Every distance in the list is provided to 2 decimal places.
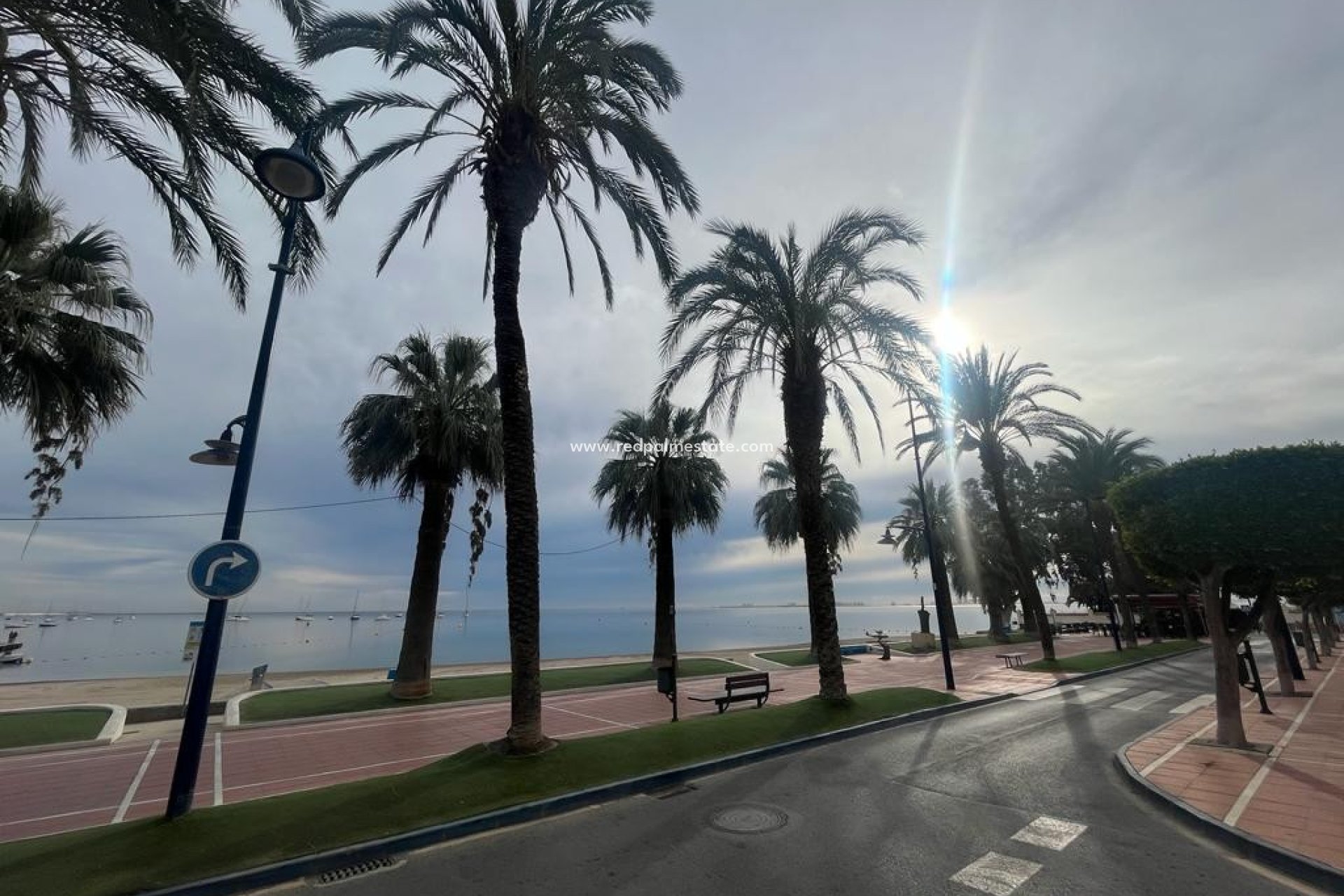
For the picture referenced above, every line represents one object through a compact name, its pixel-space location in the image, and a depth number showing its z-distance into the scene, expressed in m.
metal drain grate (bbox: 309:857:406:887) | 5.55
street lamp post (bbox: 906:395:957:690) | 18.52
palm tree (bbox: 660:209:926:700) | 15.36
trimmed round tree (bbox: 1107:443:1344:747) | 9.45
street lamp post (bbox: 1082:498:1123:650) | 29.75
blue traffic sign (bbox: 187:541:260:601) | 6.60
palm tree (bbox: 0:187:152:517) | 10.82
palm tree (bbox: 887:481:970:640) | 46.53
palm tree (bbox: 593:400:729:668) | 27.31
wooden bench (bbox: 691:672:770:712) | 15.75
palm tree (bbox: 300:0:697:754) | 9.80
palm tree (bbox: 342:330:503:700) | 18.72
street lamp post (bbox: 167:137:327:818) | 6.57
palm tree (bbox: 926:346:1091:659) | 25.98
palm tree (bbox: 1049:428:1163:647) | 33.75
